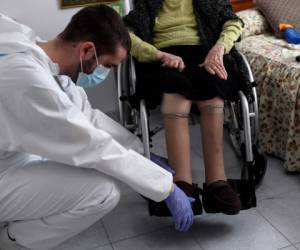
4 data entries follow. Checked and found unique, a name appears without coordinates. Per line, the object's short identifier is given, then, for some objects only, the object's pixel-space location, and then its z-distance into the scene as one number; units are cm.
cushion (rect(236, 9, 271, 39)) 240
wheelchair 161
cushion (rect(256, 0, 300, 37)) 235
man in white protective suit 115
